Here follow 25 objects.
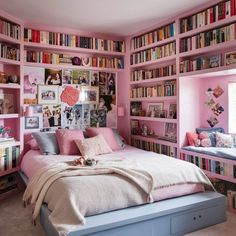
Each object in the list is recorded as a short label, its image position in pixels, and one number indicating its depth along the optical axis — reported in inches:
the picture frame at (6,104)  148.8
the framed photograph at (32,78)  160.1
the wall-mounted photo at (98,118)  181.2
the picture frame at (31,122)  160.6
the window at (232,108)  140.8
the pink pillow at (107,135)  160.2
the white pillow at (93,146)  141.5
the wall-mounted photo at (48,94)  164.9
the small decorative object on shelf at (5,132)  145.3
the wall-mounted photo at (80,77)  174.9
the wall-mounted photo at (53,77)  166.7
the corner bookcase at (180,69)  125.0
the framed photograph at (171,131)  157.0
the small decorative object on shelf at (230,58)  120.7
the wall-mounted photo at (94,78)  180.7
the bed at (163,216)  85.0
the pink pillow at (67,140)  146.0
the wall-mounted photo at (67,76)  171.3
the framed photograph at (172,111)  154.4
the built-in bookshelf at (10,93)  143.6
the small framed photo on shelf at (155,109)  170.2
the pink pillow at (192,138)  146.7
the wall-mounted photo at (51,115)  166.6
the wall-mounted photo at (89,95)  177.7
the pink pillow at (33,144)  152.5
